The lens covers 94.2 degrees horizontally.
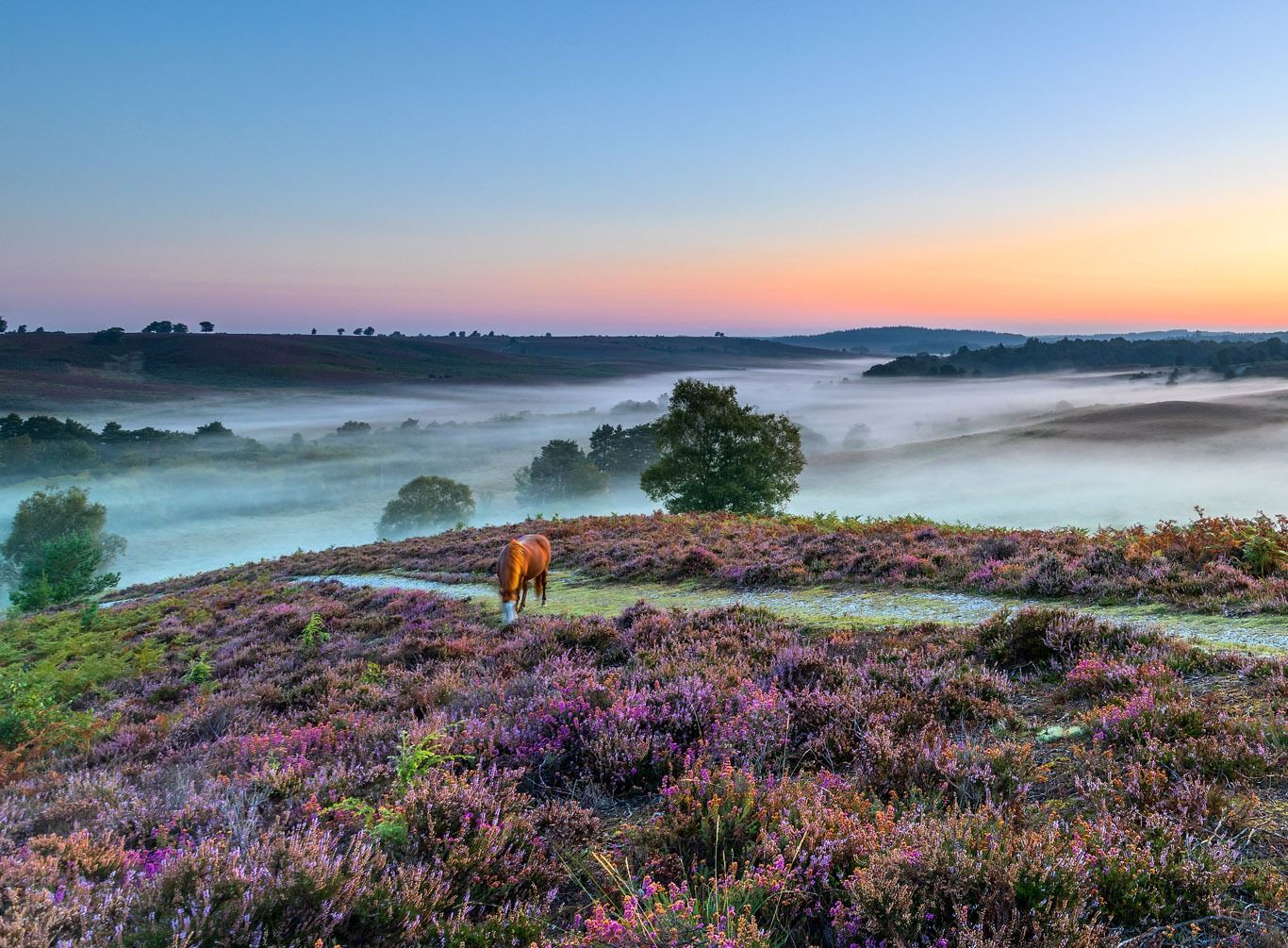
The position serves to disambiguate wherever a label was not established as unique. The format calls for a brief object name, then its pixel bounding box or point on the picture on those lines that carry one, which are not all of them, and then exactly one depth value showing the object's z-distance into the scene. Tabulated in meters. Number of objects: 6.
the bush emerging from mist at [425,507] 110.88
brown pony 12.86
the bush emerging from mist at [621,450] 126.56
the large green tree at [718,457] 50.56
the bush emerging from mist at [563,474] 120.19
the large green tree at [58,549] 48.81
